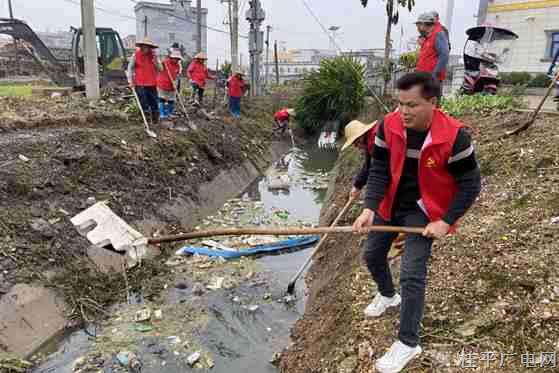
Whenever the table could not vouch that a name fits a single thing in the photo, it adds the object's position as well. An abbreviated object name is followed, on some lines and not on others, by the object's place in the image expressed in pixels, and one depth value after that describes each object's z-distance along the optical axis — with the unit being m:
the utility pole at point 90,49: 10.27
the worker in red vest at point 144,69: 9.06
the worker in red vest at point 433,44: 6.05
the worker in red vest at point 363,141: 3.48
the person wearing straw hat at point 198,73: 12.57
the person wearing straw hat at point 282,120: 16.12
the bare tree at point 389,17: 19.66
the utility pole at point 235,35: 18.47
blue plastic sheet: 6.59
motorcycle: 9.69
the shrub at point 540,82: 18.05
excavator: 14.07
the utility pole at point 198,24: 21.42
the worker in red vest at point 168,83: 10.21
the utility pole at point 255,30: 20.47
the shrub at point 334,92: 17.44
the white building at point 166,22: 43.91
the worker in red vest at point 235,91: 13.90
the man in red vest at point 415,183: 2.35
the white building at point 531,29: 19.70
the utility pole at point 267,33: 39.85
